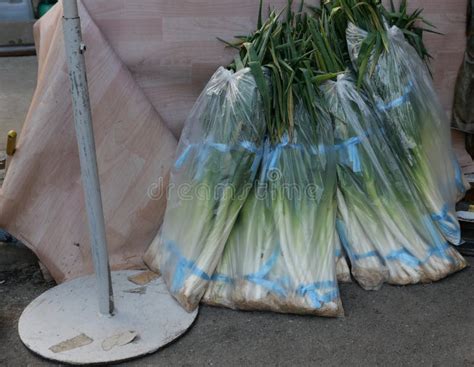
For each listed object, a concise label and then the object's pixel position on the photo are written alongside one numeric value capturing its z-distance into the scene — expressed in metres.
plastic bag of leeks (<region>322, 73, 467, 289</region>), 3.04
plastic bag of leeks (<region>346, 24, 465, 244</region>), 3.15
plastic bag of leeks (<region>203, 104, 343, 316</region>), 2.88
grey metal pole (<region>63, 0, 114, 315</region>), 2.43
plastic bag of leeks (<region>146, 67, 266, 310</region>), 2.90
